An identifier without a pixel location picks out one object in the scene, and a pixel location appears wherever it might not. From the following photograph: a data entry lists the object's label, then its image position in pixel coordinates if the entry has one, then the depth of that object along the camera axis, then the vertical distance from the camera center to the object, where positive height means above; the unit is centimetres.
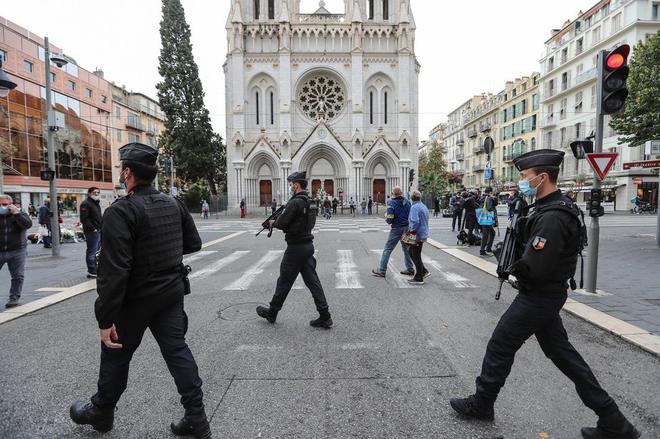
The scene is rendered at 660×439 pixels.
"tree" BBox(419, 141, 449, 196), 4588 +338
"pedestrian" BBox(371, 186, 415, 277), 788 -50
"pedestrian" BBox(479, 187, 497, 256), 1033 -90
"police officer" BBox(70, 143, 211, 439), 238 -61
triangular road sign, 602 +52
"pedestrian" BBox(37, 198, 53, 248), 1362 -82
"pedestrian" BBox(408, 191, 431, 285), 725 -69
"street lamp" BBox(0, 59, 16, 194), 652 +204
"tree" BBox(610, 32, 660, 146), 1077 +276
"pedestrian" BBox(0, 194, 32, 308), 593 -64
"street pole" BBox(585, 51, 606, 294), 612 -60
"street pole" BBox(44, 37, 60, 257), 1114 +113
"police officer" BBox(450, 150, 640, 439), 246 -74
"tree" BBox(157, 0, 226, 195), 4019 +1037
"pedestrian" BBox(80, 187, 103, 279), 798 -47
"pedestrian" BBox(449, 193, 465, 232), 1599 -70
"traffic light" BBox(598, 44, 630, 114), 584 +179
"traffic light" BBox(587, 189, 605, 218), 604 -15
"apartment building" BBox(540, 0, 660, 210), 3484 +1275
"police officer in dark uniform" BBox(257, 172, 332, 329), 470 -69
